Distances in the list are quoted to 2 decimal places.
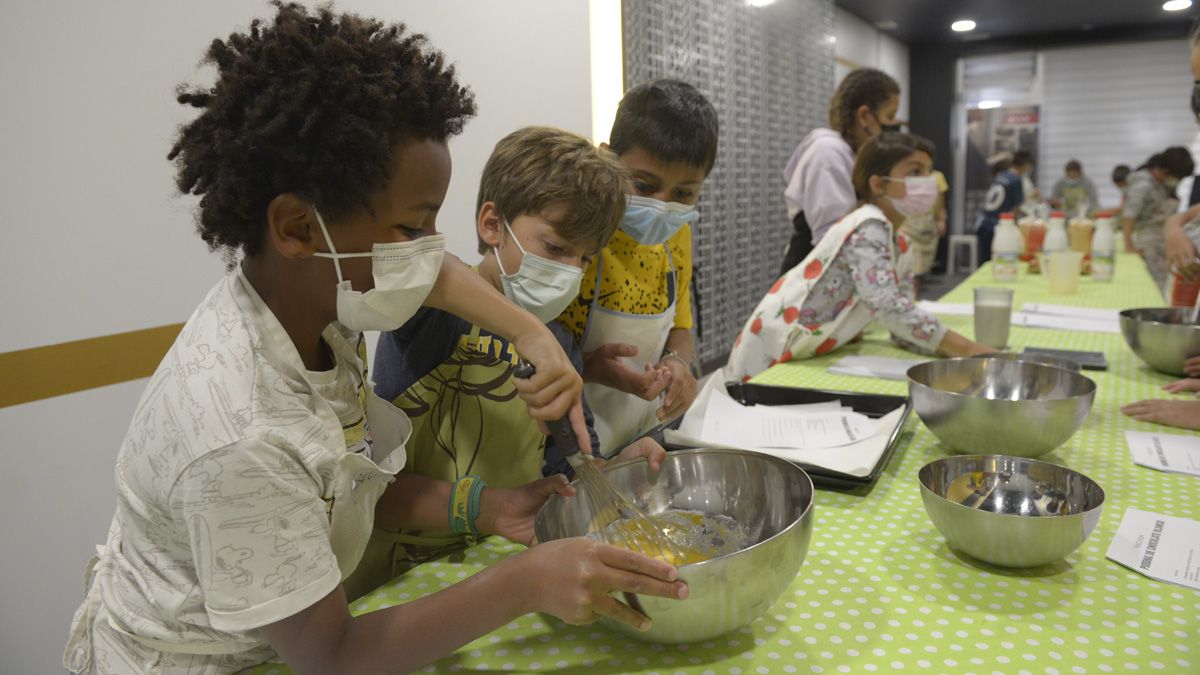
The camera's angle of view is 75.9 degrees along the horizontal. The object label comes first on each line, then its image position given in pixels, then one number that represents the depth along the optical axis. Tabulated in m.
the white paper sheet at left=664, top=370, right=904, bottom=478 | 1.13
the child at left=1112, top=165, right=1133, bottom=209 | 8.62
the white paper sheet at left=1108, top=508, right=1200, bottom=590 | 0.84
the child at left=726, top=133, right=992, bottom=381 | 1.93
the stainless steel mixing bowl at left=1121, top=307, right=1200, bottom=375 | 1.60
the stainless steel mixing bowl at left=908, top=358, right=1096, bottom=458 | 1.11
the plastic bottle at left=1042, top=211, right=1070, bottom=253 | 3.32
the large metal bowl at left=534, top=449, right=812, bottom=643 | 0.68
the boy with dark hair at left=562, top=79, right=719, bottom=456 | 1.42
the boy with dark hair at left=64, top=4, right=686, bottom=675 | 0.64
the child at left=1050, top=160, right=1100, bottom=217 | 8.91
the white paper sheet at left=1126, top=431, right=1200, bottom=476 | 1.16
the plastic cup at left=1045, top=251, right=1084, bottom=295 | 2.80
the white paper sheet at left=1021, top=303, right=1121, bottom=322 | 2.34
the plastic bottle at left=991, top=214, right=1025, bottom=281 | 3.24
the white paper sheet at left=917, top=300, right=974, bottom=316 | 2.51
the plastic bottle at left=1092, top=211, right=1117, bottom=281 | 3.20
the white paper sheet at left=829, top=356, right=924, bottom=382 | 1.76
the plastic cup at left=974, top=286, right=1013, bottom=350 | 1.96
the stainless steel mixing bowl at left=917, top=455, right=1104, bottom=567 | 0.83
